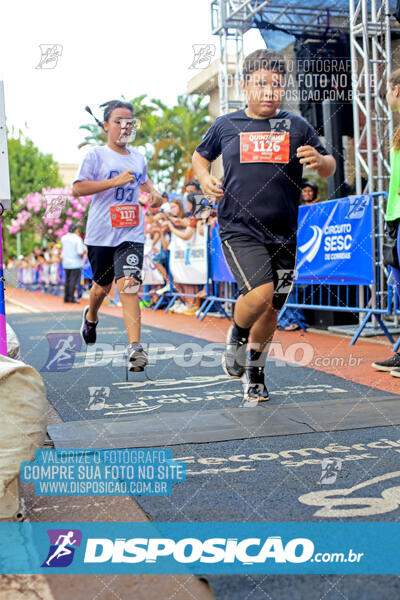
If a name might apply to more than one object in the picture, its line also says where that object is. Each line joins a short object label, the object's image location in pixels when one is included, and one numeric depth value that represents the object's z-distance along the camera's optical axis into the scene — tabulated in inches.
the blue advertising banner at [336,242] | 264.8
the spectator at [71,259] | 657.0
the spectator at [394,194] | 180.5
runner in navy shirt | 148.6
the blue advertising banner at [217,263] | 376.5
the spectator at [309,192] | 332.5
